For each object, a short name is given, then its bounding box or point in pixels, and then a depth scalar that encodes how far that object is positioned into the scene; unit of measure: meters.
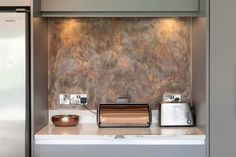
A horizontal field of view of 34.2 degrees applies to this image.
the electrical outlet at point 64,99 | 3.14
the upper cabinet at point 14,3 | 2.56
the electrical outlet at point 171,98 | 3.12
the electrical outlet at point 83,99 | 3.12
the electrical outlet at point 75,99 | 3.13
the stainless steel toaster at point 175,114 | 2.93
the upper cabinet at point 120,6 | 2.73
